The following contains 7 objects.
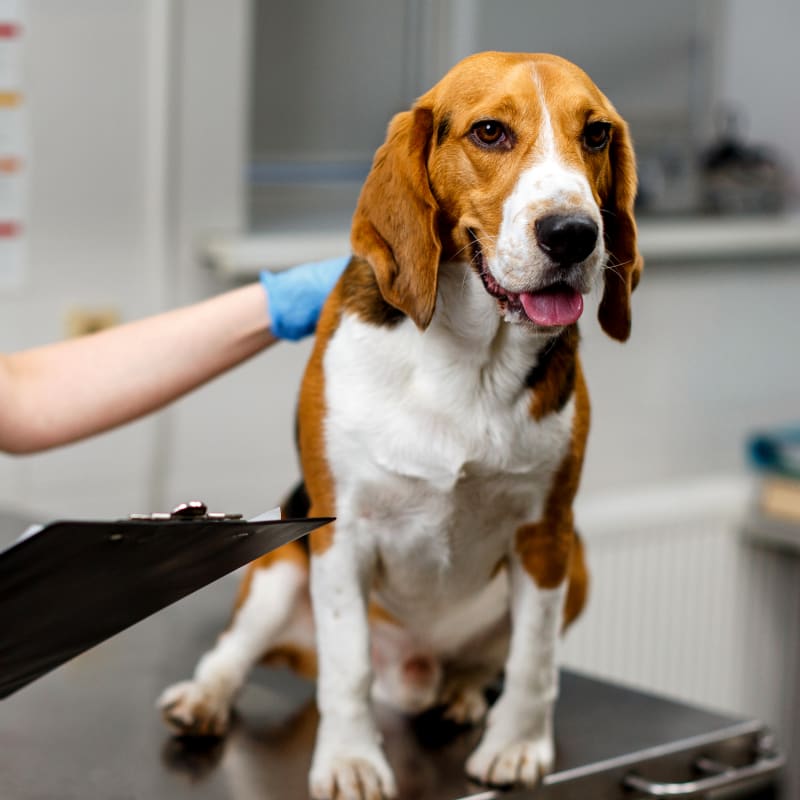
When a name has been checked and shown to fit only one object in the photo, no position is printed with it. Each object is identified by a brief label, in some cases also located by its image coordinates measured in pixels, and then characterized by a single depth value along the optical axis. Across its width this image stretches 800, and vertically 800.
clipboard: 0.79
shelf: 2.43
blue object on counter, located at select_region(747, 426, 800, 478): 2.97
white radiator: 2.95
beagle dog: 1.04
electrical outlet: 2.39
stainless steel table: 1.26
